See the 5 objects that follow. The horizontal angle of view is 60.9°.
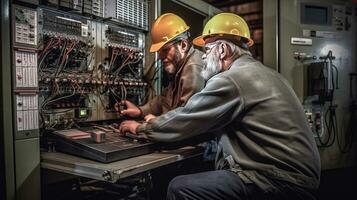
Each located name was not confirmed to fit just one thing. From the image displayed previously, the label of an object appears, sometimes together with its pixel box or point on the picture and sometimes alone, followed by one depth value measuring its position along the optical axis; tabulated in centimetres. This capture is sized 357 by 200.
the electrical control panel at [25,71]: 125
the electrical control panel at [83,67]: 157
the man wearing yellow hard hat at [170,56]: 197
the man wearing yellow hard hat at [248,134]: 128
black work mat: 122
